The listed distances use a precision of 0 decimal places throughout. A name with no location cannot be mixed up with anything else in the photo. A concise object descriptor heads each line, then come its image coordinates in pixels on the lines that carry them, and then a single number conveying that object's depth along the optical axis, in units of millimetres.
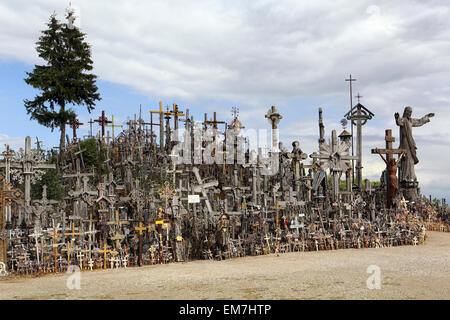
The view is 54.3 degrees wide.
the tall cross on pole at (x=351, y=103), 26828
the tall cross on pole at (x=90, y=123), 36484
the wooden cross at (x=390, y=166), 22109
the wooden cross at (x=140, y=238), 13875
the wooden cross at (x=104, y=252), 13692
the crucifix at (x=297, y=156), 23359
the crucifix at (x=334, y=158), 20422
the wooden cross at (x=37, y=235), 13227
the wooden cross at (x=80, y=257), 13473
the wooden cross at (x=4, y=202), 13133
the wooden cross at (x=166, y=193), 15250
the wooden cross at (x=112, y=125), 35906
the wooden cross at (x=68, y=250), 13430
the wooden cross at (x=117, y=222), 14169
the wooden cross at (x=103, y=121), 35875
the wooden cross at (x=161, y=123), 34219
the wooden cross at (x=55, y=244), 13241
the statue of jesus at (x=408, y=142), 23656
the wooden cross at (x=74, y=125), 33531
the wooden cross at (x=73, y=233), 13762
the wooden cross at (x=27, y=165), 16344
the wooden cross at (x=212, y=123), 33019
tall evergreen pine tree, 32938
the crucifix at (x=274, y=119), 24750
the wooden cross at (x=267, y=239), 15594
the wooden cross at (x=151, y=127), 33244
